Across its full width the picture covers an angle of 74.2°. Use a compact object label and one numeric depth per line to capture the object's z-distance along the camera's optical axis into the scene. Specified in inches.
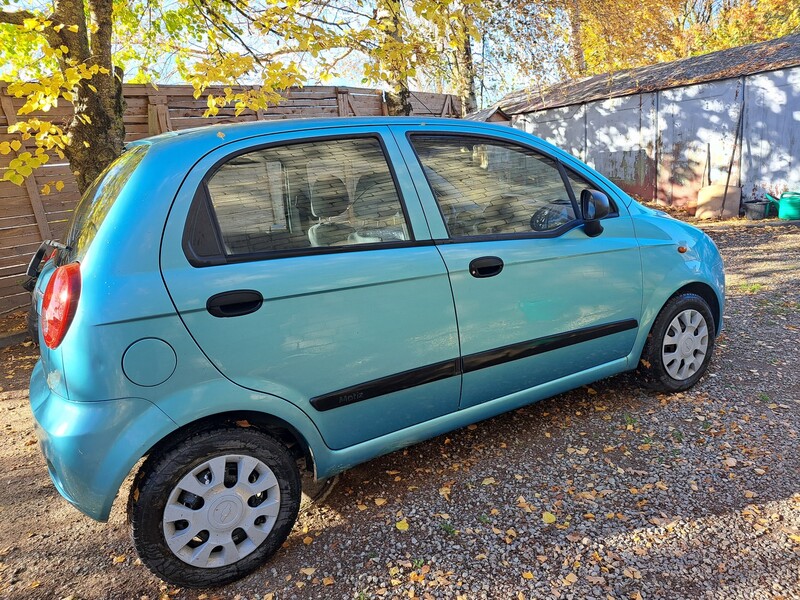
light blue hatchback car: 74.4
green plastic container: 391.2
